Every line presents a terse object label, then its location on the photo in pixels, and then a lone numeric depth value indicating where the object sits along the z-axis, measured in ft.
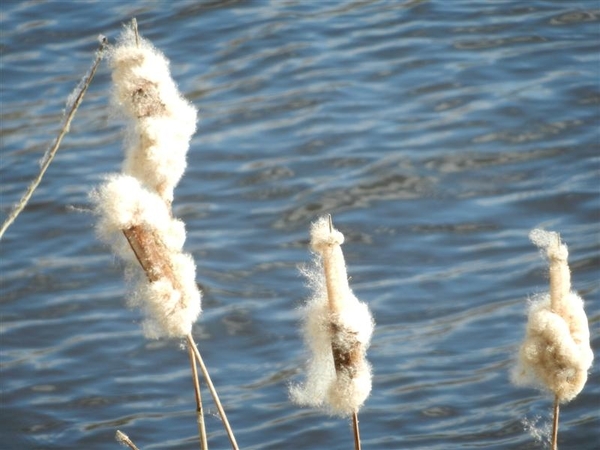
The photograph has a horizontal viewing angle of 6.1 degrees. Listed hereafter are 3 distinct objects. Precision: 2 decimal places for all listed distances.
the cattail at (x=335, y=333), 16.72
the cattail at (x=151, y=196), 16.89
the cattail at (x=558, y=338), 16.92
